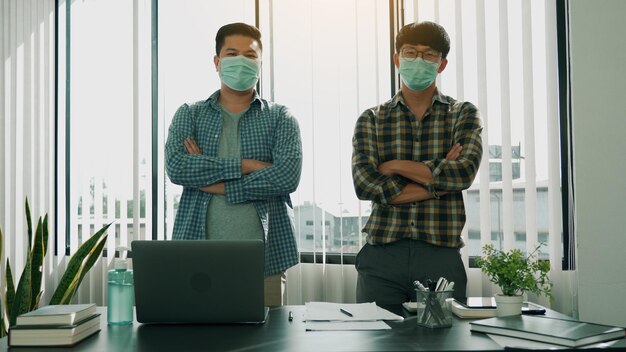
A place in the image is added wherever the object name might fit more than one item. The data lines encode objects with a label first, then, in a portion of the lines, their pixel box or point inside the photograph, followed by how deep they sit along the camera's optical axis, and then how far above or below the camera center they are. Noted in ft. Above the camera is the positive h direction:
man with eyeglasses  7.32 +0.41
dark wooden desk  4.49 -1.04
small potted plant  5.37 -0.64
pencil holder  5.14 -0.90
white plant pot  5.47 -0.91
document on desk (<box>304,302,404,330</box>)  5.17 -0.99
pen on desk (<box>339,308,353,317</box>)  5.53 -0.98
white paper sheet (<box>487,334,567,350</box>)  4.37 -1.04
